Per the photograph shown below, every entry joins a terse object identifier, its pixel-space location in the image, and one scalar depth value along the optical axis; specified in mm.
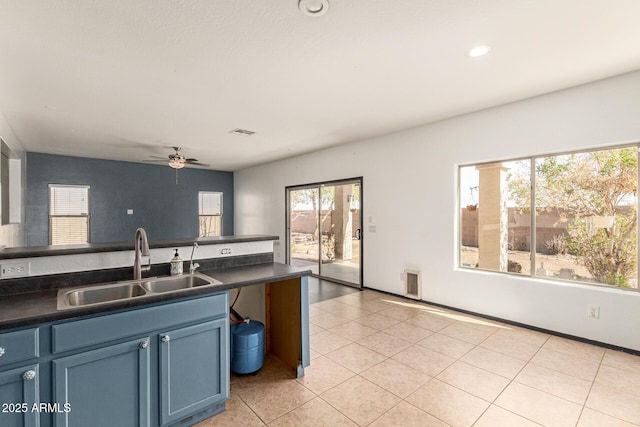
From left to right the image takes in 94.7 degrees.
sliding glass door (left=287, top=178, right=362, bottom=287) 5559
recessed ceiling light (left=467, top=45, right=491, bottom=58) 2357
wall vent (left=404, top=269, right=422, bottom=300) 4422
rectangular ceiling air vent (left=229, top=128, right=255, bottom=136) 4729
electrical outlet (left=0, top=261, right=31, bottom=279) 1746
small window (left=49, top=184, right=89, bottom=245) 6477
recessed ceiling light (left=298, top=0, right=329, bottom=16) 1841
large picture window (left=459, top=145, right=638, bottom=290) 2971
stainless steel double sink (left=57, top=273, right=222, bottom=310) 1803
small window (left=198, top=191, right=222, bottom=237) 8672
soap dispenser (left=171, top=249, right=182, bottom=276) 2256
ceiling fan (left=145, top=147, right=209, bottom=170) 5166
